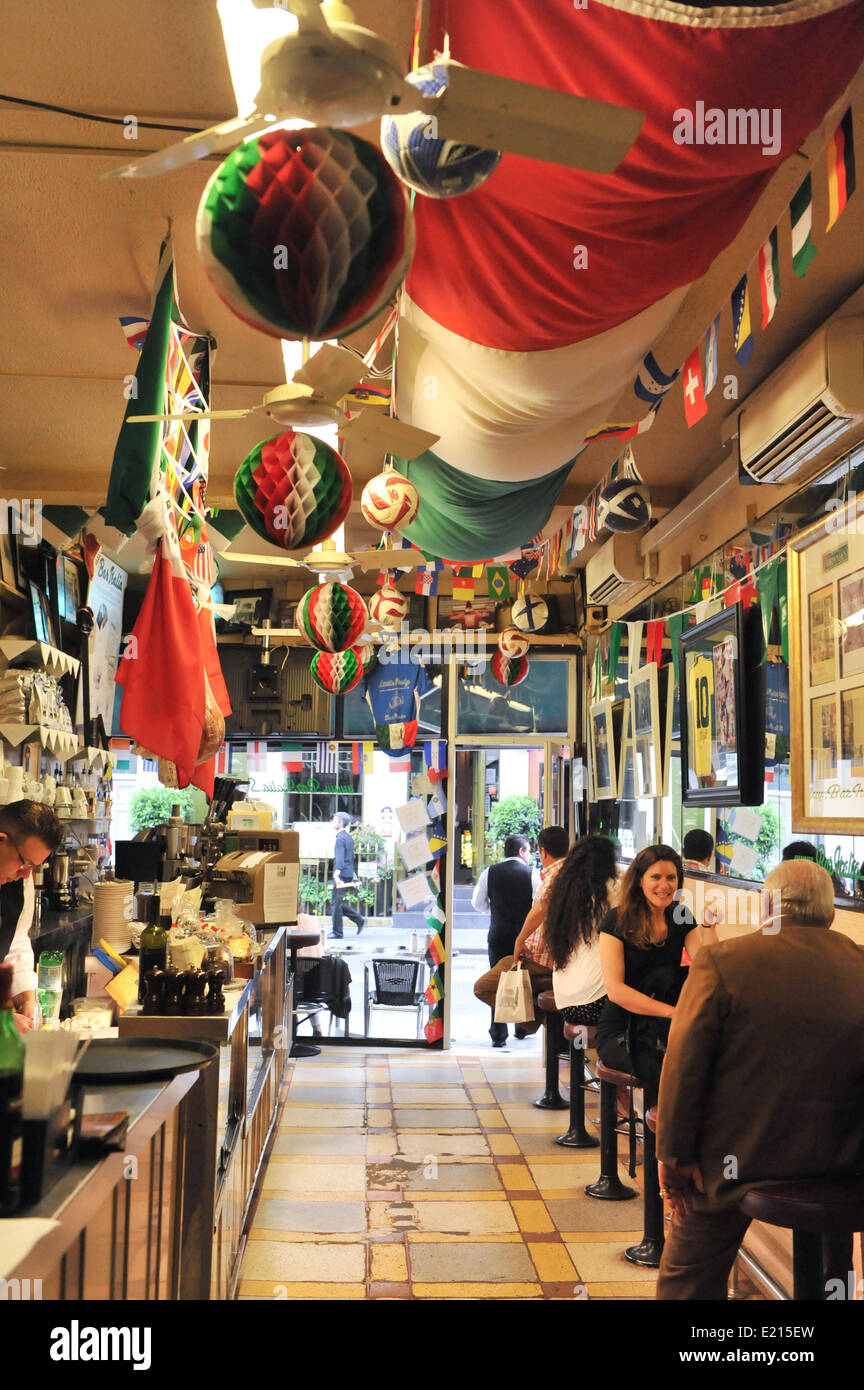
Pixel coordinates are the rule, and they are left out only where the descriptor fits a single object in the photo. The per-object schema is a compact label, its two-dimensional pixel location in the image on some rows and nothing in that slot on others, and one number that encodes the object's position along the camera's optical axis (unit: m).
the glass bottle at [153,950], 3.37
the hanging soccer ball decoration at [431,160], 1.49
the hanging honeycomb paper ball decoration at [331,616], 4.51
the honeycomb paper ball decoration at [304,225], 1.43
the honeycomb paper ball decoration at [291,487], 2.88
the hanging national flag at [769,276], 2.80
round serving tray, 2.17
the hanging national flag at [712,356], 3.42
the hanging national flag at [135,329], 4.05
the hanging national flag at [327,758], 9.26
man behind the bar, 3.83
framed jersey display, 4.82
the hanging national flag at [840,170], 2.14
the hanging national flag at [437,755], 8.91
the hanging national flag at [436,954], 8.70
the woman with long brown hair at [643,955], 4.39
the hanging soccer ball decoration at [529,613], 7.85
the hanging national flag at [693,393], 3.58
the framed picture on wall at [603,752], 7.48
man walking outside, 9.20
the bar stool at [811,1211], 2.69
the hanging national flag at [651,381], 3.45
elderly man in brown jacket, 2.83
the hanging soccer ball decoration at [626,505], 4.90
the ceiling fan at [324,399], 2.32
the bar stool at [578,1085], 5.61
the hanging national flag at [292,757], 9.28
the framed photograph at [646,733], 6.28
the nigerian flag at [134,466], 3.40
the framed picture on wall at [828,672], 3.63
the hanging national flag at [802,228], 2.50
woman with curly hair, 5.47
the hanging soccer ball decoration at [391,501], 4.32
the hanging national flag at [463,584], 8.00
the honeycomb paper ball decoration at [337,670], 6.23
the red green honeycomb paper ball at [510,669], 8.02
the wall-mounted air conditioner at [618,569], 6.88
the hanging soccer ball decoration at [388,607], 6.71
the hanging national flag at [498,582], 7.61
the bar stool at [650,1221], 4.32
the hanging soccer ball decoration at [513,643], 7.86
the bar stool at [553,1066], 6.52
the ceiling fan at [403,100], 1.29
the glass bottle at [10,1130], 1.43
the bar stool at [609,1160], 4.96
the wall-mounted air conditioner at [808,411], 3.59
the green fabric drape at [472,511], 4.24
